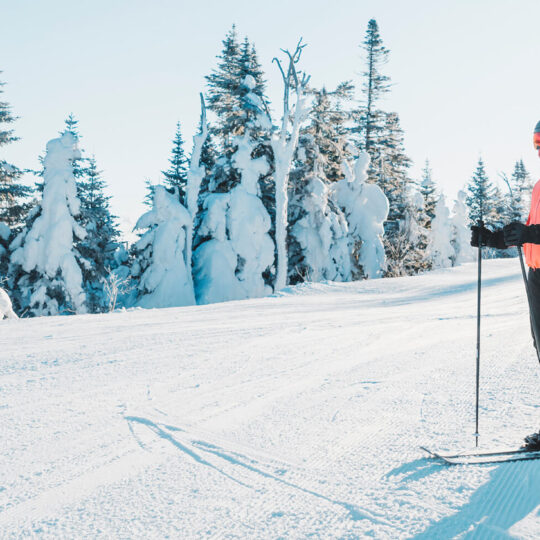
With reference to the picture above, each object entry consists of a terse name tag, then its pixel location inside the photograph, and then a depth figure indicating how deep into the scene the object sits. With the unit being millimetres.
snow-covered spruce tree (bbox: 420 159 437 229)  33938
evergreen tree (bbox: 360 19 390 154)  29812
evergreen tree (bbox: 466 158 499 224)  41688
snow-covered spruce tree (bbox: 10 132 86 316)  18250
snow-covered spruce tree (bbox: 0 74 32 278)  22359
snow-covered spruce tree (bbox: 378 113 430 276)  24047
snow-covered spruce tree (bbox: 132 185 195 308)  18422
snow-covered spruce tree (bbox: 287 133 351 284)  21219
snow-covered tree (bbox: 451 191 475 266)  34062
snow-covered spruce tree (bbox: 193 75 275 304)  19312
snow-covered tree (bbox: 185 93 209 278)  19250
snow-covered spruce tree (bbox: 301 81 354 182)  23609
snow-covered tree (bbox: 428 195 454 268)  31391
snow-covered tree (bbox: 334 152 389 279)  22750
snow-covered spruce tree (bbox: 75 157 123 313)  19688
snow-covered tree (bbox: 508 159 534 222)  36462
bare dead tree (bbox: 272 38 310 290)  19703
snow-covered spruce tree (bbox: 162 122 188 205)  25281
